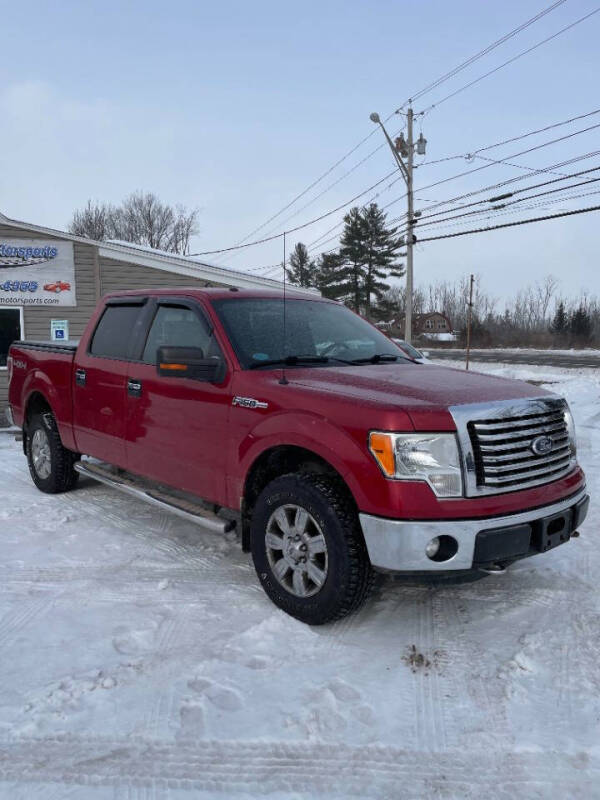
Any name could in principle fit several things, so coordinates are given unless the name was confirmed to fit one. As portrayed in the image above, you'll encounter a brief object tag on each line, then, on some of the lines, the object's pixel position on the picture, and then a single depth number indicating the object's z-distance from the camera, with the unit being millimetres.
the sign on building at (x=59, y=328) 13477
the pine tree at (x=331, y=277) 56000
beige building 13125
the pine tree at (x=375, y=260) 54994
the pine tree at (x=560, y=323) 56247
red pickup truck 2934
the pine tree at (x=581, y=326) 53884
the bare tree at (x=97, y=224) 60250
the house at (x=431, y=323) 76875
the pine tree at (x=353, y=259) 55438
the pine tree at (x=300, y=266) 66000
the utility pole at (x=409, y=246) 22727
